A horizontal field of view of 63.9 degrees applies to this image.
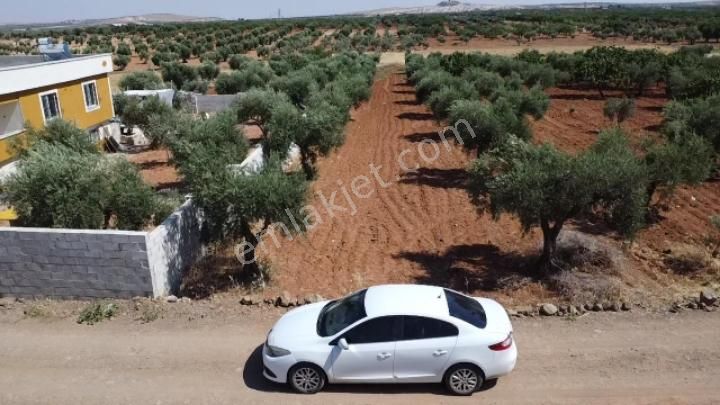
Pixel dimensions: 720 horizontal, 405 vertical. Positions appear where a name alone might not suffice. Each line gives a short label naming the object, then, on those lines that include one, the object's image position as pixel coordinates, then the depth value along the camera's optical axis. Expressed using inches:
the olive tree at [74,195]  486.6
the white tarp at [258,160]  518.6
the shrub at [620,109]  1242.6
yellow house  866.1
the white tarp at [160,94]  1268.3
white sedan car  314.3
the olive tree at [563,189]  483.5
